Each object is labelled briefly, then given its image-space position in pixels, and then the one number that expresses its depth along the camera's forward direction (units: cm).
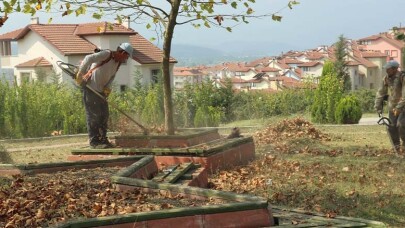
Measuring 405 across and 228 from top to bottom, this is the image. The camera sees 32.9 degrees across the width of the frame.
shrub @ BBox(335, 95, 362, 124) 2497
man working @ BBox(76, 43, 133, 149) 1170
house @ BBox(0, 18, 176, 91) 5347
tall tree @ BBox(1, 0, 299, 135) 1152
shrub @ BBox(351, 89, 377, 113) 4355
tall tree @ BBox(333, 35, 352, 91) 7407
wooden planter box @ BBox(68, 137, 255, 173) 1078
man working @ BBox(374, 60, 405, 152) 1268
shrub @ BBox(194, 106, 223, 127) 2230
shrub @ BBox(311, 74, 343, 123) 2563
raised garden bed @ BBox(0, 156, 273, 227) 581
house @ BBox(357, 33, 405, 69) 12605
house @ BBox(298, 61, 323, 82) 11938
